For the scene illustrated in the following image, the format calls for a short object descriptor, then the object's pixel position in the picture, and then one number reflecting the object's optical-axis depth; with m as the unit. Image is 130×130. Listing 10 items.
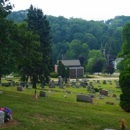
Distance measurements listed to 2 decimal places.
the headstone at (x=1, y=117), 10.95
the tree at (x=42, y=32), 36.19
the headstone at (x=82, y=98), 21.63
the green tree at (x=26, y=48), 21.54
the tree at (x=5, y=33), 17.06
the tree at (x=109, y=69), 79.57
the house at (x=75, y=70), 81.93
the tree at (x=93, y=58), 88.88
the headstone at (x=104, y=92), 31.04
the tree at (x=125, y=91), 18.97
